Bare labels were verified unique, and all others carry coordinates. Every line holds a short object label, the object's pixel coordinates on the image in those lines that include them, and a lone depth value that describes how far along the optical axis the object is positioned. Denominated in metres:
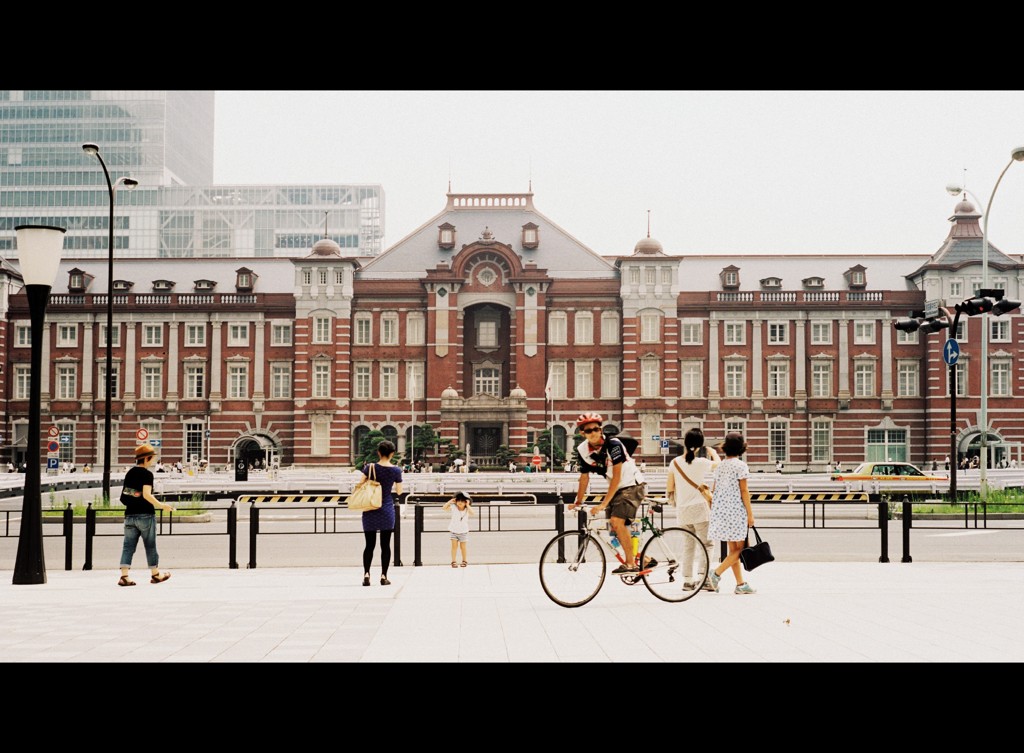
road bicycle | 9.34
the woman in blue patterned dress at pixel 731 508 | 10.23
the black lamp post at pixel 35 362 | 11.79
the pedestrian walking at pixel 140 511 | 11.49
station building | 56.88
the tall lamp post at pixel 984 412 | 26.22
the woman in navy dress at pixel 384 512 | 11.27
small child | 14.43
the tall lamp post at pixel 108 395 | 25.61
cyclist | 9.46
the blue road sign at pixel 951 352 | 23.98
